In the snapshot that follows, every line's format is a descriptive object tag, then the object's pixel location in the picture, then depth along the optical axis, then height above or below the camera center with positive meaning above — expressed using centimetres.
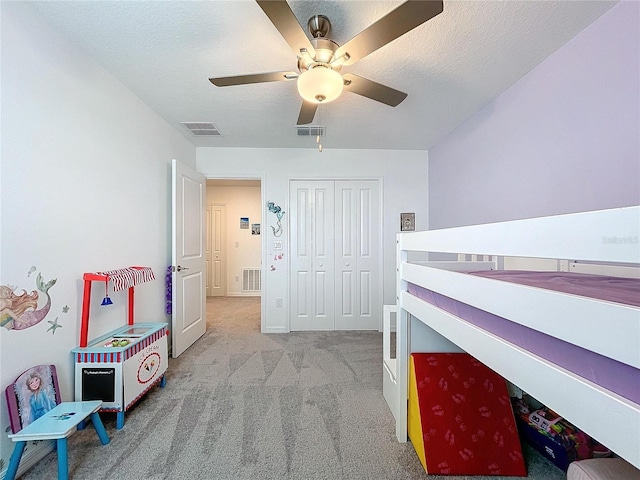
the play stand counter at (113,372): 178 -81
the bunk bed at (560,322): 51 -19
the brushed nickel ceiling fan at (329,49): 117 +91
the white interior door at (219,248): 611 -16
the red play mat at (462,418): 146 -93
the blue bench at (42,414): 135 -87
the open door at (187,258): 289 -18
